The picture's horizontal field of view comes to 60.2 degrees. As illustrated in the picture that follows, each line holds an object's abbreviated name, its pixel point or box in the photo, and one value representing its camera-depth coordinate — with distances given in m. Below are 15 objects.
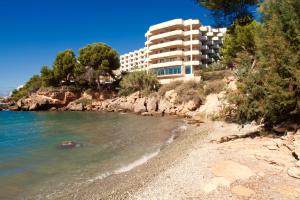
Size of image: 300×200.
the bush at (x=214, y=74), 53.36
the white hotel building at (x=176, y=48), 74.19
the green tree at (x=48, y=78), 81.51
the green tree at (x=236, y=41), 39.62
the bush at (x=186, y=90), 51.44
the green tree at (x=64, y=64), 79.94
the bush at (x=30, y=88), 89.94
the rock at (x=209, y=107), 39.12
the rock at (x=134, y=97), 65.38
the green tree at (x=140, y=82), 67.75
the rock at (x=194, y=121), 36.30
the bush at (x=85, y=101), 77.09
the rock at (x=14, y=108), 88.12
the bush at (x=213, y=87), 48.94
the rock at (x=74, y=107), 75.38
